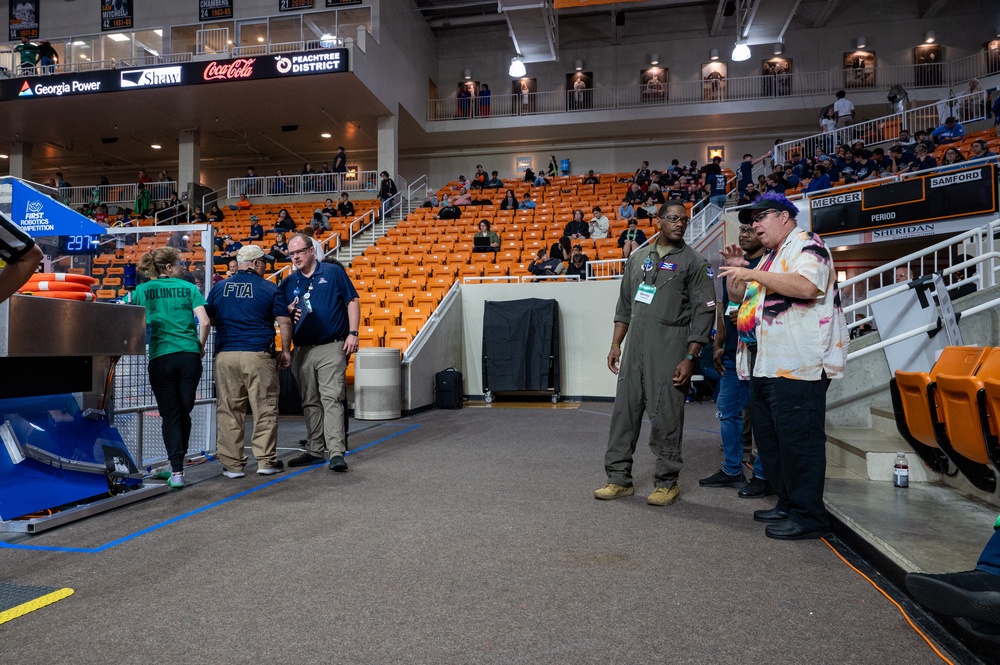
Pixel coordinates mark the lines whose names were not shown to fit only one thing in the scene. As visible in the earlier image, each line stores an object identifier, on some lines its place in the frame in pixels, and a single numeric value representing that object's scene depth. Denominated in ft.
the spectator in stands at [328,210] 52.64
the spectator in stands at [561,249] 35.53
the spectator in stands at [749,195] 38.46
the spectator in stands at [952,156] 34.71
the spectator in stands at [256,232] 47.97
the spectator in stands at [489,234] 39.52
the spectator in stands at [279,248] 34.09
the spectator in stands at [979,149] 34.42
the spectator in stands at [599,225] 40.93
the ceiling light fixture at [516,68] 57.57
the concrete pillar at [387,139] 57.00
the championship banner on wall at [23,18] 60.75
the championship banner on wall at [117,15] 58.54
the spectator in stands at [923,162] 35.42
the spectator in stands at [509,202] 51.92
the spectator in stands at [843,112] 54.44
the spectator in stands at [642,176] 55.46
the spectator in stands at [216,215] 56.18
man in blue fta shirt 13.92
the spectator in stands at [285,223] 47.31
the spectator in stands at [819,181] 36.83
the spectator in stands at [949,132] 42.57
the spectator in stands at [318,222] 48.91
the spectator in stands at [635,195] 48.73
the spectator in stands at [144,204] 60.59
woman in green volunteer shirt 13.12
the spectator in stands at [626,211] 46.62
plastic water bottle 11.42
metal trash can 24.45
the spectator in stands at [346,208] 53.78
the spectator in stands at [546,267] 33.65
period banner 27.99
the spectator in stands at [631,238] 35.19
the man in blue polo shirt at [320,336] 15.12
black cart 30.96
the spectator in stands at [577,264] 33.60
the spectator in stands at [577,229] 40.75
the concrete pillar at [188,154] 59.62
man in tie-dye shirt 9.11
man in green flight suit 11.27
